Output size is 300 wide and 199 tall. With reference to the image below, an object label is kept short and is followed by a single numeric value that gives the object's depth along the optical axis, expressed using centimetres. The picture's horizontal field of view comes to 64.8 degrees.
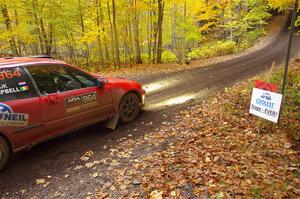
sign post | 507
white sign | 504
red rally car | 436
